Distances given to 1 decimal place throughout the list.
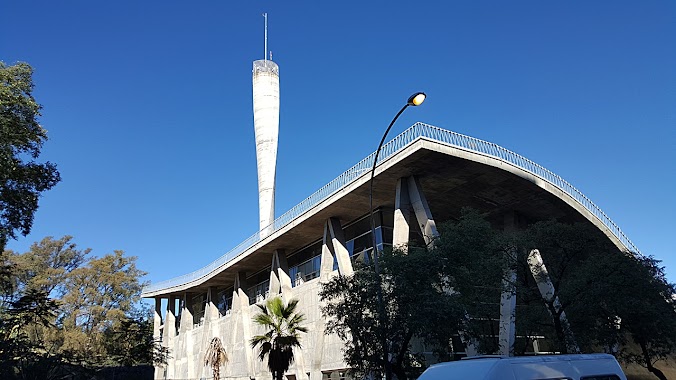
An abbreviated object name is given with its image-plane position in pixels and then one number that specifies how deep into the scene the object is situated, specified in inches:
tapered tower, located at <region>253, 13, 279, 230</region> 1931.6
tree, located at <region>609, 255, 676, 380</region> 885.2
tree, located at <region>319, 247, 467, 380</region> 694.5
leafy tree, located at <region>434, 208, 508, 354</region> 777.6
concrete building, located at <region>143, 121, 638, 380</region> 1005.2
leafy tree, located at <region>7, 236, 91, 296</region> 2539.4
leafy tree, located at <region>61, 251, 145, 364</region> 2292.6
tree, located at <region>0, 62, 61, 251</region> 790.5
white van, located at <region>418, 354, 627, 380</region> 324.8
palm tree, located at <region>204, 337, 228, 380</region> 1370.6
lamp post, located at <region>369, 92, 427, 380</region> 631.8
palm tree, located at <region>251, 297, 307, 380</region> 949.8
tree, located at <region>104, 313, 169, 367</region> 1648.6
